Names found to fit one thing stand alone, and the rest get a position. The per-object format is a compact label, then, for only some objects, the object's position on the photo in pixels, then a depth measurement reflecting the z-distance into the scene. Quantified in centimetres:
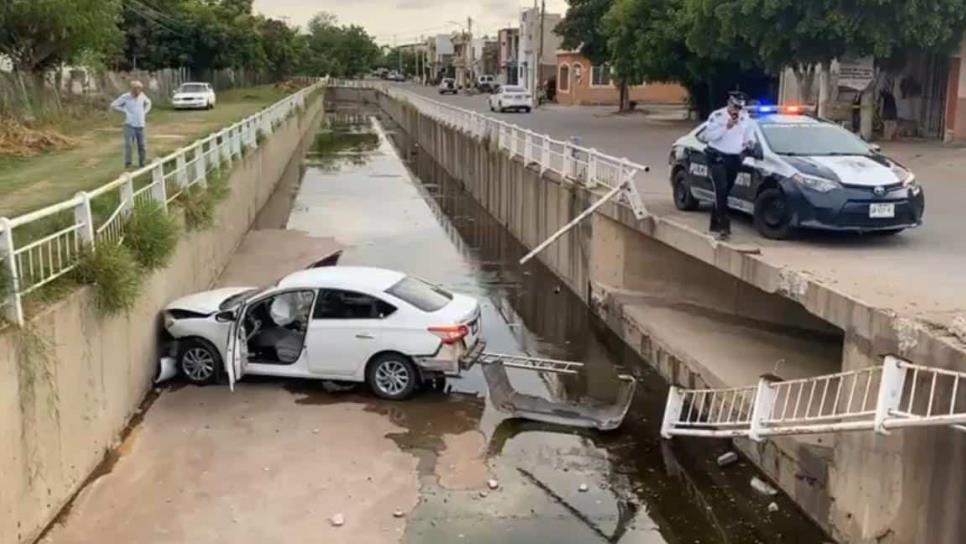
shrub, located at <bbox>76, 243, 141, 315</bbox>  972
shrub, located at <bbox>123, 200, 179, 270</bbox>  1165
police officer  1211
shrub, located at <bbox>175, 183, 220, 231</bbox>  1552
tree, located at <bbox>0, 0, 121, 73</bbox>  3048
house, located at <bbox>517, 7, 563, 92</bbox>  8081
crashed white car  1148
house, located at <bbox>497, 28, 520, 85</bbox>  10006
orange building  6862
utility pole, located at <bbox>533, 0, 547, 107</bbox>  6838
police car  1177
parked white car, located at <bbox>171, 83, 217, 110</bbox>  4516
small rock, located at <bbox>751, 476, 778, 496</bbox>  969
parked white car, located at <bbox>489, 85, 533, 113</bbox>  5431
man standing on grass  1895
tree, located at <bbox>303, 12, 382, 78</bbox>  15325
